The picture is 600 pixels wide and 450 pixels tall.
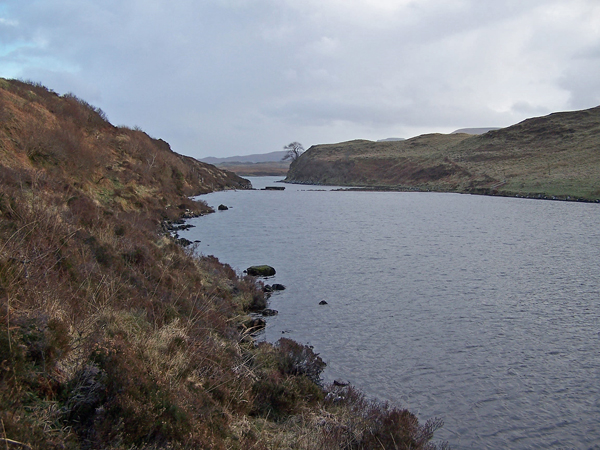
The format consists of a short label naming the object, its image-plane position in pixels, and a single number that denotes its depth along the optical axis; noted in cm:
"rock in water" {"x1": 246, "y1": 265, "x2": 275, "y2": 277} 1847
